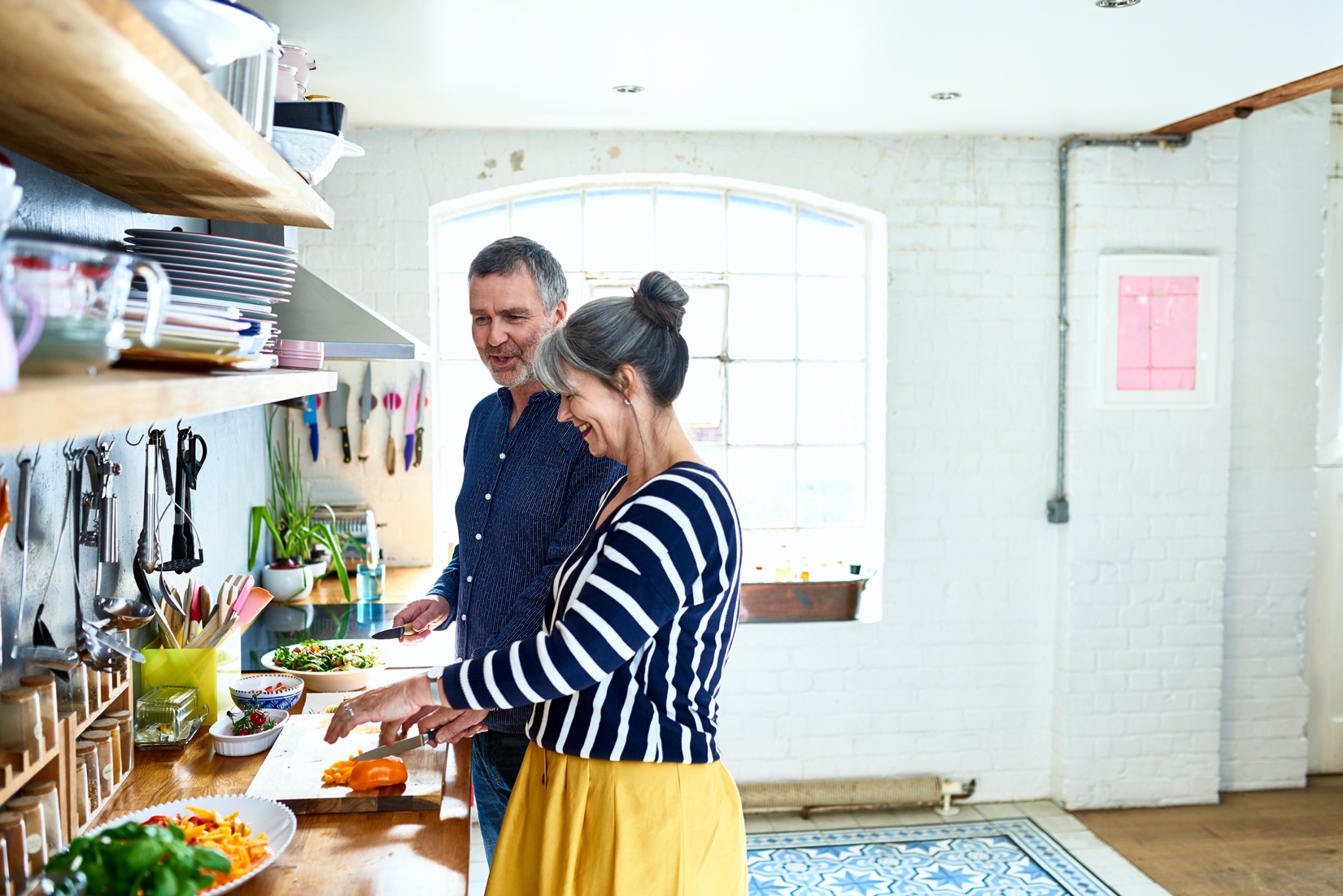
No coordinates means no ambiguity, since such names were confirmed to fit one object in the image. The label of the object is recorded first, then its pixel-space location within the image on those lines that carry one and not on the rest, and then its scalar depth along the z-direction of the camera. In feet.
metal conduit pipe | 13.98
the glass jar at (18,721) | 4.75
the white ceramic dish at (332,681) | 8.34
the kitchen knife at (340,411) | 13.73
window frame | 14.20
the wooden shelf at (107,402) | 2.36
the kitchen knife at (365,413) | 13.88
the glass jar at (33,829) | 4.56
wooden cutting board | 6.10
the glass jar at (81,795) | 5.31
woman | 5.22
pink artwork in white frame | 14.15
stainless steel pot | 4.51
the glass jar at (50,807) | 4.76
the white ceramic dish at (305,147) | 5.68
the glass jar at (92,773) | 5.52
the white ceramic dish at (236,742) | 6.79
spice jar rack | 4.60
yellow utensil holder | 7.17
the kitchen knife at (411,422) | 13.92
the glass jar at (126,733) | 6.04
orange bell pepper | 6.22
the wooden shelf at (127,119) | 2.68
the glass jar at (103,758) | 5.68
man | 6.82
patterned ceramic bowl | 7.27
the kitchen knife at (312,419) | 13.52
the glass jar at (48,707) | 4.94
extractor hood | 6.94
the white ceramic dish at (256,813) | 5.41
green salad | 8.58
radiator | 14.19
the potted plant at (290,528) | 11.86
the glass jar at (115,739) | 5.86
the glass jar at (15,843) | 4.33
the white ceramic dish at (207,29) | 3.48
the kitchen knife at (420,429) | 13.98
